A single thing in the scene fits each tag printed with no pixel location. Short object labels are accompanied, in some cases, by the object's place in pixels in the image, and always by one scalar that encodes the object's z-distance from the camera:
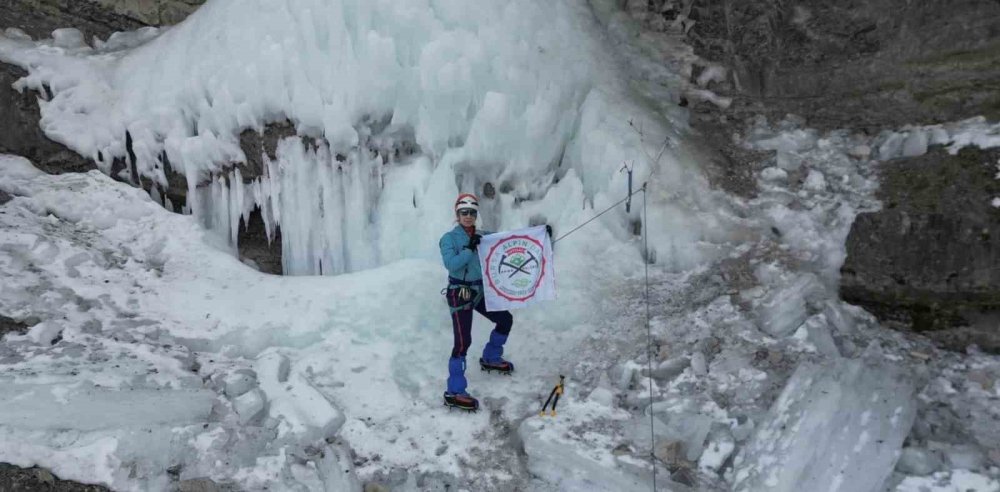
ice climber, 4.86
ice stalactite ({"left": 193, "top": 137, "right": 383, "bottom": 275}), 6.66
